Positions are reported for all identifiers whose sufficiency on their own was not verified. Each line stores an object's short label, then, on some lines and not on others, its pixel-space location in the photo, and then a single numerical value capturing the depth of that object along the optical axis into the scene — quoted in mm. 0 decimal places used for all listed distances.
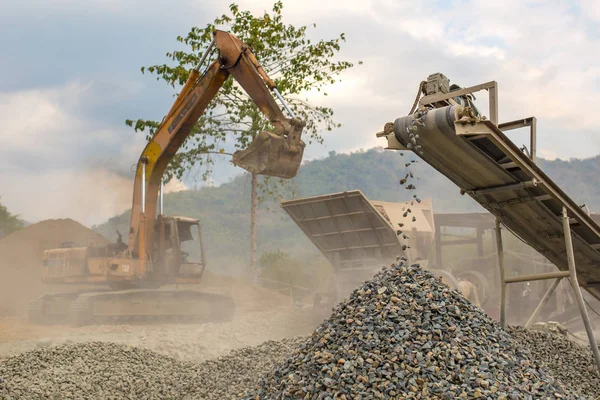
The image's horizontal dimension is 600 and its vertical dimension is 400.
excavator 12477
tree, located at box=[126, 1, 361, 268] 18250
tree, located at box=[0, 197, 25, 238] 35906
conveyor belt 5944
